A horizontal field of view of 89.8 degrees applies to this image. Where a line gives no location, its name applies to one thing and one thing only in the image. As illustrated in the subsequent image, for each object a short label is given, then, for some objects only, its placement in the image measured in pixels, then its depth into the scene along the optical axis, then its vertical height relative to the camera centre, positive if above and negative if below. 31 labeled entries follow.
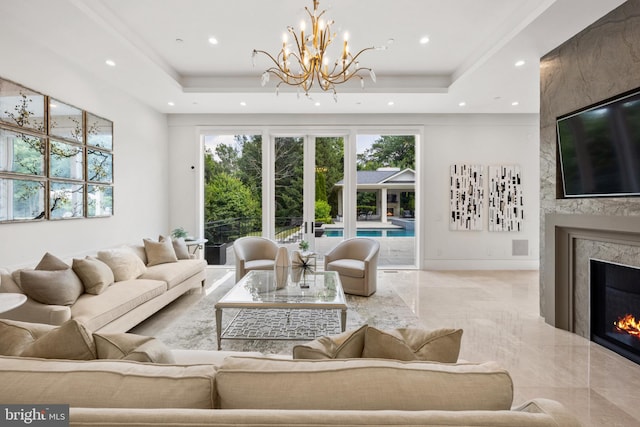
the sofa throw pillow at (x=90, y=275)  2.98 -0.58
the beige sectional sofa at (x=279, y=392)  0.78 -0.49
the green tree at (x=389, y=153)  6.34 +1.19
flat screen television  2.60 +0.58
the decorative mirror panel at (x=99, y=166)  4.19 +0.64
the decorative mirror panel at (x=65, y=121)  3.56 +1.08
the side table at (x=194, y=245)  5.38 -0.56
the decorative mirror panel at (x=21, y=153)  3.01 +0.60
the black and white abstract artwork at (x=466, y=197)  6.23 +0.30
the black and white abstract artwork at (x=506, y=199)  6.21 +0.26
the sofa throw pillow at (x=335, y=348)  1.13 -0.49
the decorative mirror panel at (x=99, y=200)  4.20 +0.17
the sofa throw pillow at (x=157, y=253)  4.27 -0.53
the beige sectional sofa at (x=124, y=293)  2.47 -0.77
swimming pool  6.36 -0.40
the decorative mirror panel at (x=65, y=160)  3.56 +0.62
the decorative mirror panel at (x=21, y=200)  3.02 +0.14
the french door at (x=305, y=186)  6.28 +0.53
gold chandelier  2.74 +1.45
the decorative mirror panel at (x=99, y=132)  4.18 +1.10
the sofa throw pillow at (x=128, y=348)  1.08 -0.47
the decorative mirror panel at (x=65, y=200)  3.58 +0.16
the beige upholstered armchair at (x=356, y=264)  4.46 -0.74
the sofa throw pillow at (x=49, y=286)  2.53 -0.59
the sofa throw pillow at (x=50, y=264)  2.77 -0.44
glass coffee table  2.82 -0.79
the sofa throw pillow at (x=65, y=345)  1.08 -0.45
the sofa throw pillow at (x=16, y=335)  1.14 -0.46
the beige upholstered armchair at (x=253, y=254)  4.43 -0.62
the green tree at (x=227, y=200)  6.35 +0.26
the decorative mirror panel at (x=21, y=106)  3.01 +1.06
